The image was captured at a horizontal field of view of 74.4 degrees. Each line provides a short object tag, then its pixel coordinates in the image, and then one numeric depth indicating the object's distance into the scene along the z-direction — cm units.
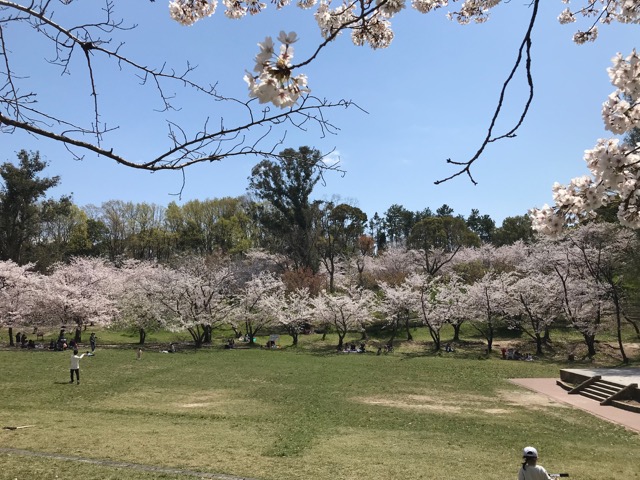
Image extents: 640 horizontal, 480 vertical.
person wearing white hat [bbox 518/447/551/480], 485
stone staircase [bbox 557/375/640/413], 1264
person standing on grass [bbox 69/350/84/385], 1396
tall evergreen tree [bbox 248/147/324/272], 3909
